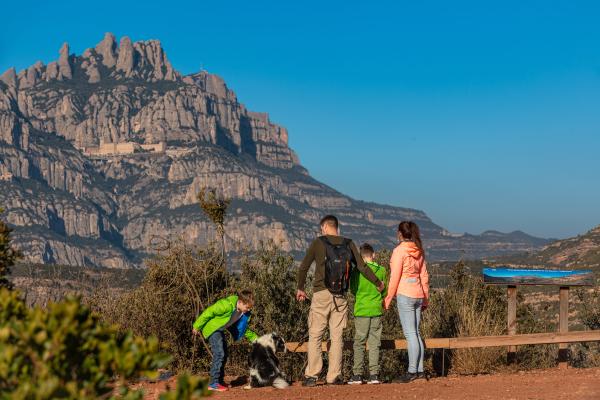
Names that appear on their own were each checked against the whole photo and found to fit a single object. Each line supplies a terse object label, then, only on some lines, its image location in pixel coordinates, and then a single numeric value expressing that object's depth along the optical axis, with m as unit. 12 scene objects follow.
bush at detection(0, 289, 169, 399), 5.55
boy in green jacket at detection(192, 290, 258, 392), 14.80
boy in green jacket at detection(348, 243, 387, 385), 15.18
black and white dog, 14.57
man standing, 14.57
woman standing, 14.93
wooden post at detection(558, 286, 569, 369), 17.36
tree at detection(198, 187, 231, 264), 19.13
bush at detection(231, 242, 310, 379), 18.62
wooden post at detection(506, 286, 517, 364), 17.48
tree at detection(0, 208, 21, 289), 12.91
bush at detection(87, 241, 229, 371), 18.05
